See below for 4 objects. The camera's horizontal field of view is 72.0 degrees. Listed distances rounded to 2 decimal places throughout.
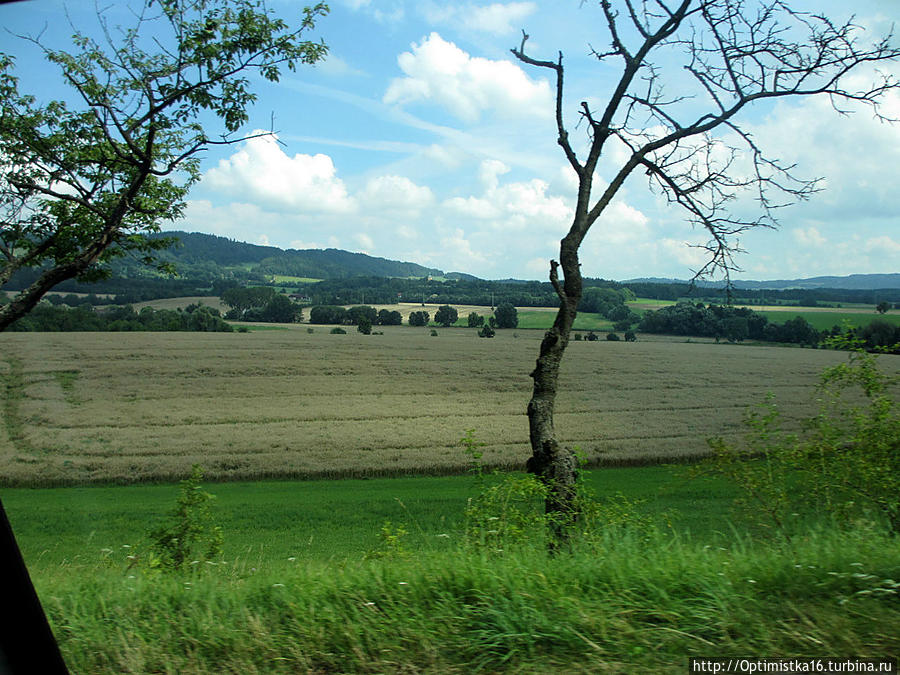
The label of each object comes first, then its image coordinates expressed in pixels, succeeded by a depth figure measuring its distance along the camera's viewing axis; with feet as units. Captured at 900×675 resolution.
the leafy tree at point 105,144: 30.94
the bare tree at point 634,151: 27.89
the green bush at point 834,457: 19.63
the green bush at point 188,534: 19.16
